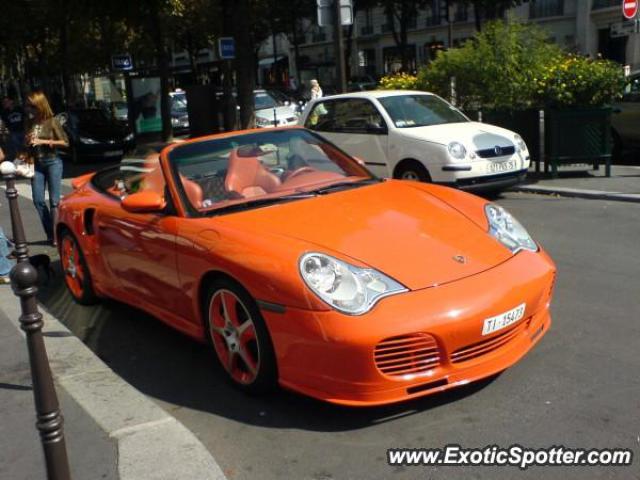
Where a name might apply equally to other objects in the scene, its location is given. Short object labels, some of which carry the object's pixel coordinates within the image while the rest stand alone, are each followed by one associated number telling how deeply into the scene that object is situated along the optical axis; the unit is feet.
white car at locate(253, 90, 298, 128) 65.16
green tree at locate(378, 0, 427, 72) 141.28
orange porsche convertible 10.71
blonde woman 25.23
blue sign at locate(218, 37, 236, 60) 54.95
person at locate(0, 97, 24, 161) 35.94
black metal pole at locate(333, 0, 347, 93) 42.88
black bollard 8.40
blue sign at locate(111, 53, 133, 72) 78.48
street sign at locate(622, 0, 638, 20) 41.29
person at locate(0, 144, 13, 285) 21.08
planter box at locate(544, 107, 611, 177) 34.32
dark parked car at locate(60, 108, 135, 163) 60.34
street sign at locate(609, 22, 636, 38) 41.55
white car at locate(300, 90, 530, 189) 29.43
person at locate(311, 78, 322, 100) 62.08
